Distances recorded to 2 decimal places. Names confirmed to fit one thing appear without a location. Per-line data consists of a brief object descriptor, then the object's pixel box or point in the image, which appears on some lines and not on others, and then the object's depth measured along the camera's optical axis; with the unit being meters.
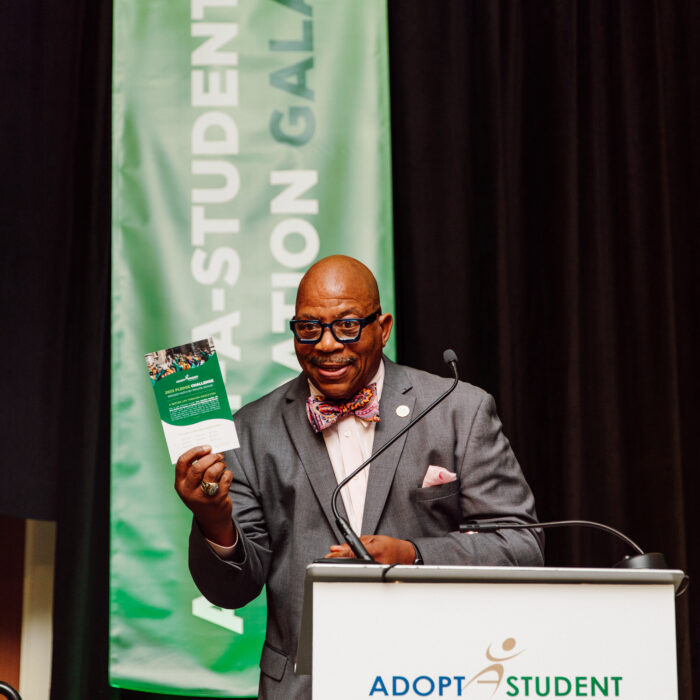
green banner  4.94
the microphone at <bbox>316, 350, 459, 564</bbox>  3.94
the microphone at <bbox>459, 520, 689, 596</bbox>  3.91
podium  3.81
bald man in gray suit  4.35
